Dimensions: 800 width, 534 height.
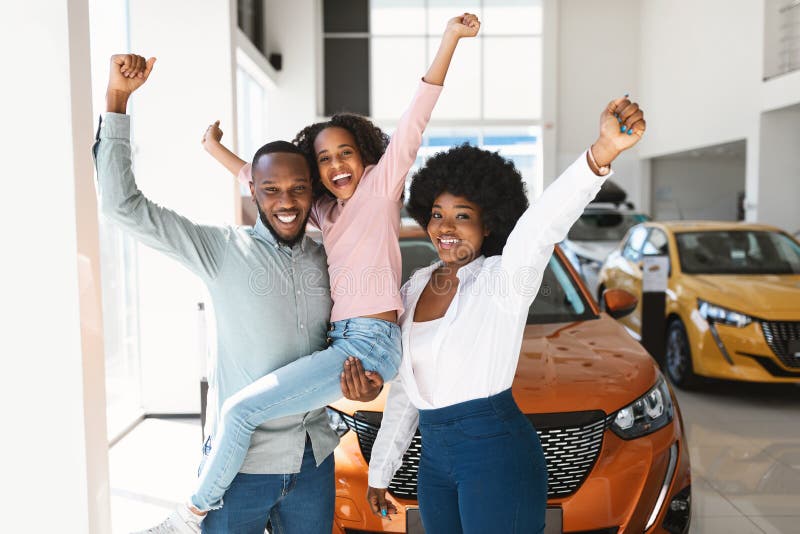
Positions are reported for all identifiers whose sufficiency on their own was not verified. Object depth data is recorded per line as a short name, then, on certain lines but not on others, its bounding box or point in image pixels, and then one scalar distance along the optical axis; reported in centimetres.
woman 165
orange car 248
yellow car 540
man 170
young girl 174
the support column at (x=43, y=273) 163
